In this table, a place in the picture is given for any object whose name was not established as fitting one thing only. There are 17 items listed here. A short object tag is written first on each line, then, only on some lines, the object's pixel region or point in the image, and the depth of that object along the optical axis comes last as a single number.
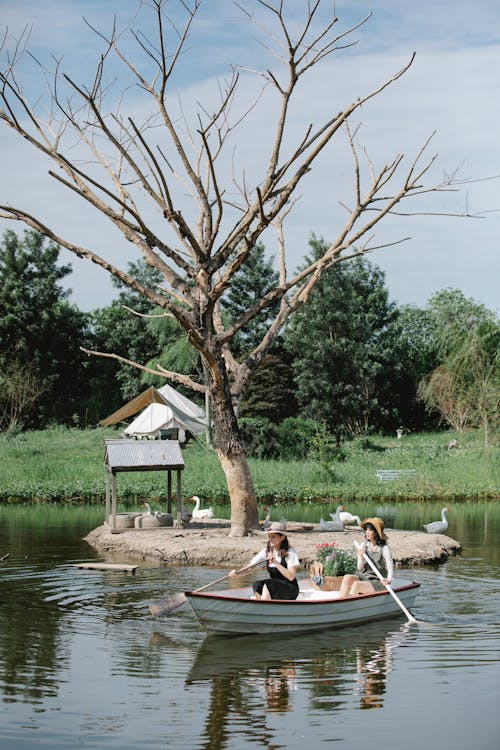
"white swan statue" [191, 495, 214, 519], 23.70
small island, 18.38
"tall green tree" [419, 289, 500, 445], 39.69
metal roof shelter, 21.33
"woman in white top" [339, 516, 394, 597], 13.39
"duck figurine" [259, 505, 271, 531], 20.77
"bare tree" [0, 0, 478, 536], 19.25
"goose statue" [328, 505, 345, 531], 21.22
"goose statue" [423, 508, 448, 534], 21.73
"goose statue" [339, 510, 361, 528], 22.55
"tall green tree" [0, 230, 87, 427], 53.12
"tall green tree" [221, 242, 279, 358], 55.00
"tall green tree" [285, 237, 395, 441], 53.62
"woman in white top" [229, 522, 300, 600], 12.52
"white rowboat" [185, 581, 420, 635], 11.90
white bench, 34.12
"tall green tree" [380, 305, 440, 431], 59.06
